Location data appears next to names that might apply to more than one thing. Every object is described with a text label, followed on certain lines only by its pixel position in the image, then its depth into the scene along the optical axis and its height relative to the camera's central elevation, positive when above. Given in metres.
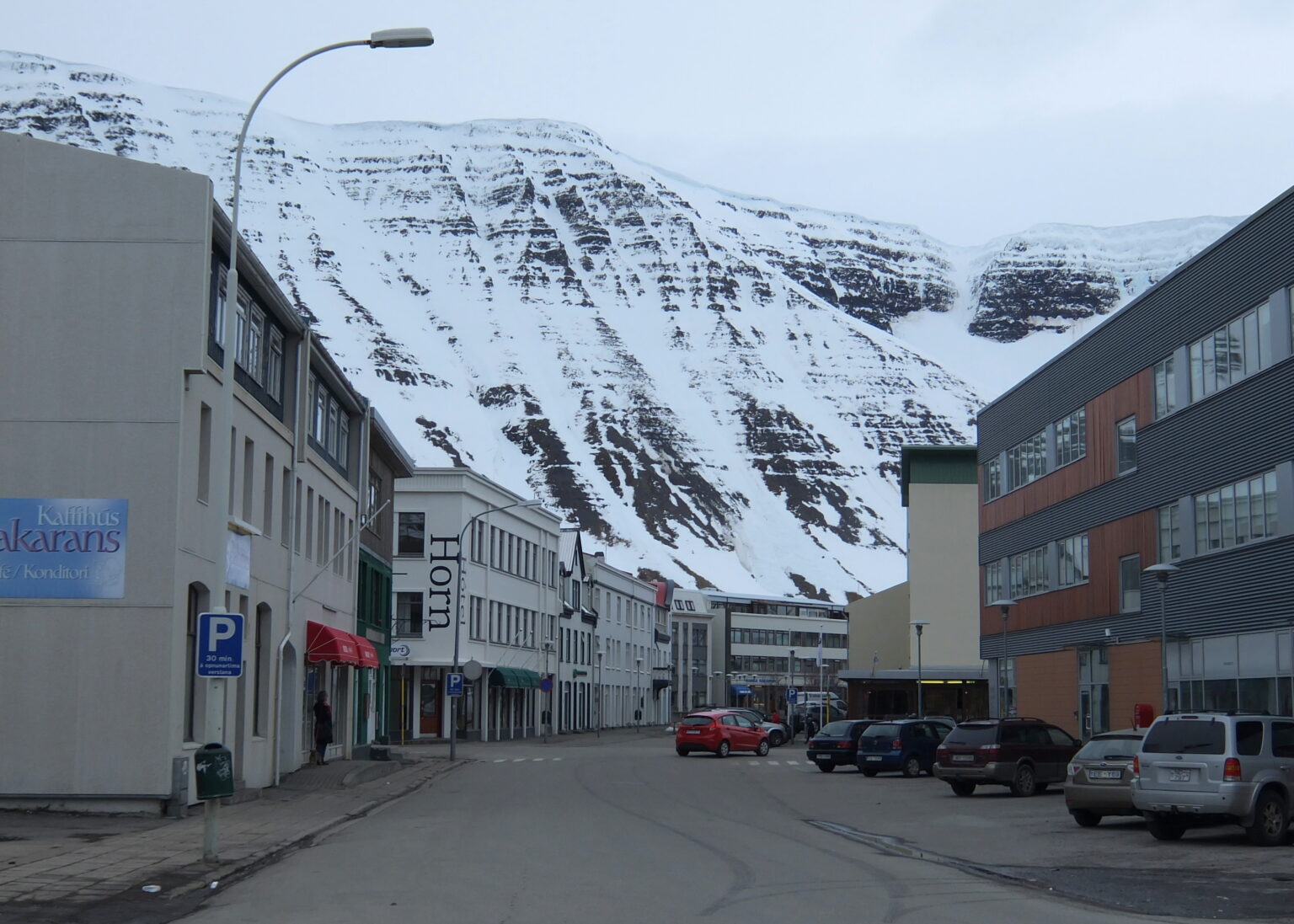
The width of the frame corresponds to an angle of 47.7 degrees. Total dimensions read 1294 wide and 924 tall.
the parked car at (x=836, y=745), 38.03 -3.24
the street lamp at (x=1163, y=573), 27.23 +0.95
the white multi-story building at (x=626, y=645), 96.38 -1.83
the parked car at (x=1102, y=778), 20.41 -2.18
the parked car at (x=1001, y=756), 27.88 -2.59
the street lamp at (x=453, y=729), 43.55 -3.31
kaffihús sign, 21.33 +1.00
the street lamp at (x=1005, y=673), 41.25 -1.49
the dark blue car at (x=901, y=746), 35.44 -3.03
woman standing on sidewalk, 34.31 -2.44
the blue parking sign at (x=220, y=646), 15.78 -0.31
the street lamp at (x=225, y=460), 15.34 +1.95
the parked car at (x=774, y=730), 52.59 -4.32
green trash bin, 14.89 -1.58
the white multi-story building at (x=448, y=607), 64.06 +0.53
